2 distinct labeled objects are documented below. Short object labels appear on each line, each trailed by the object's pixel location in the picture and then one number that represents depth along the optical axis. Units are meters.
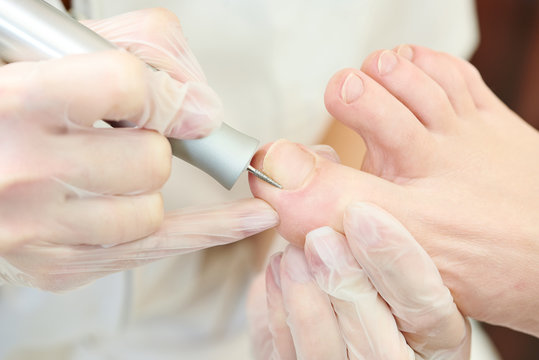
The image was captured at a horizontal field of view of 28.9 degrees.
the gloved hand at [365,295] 0.36
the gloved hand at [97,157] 0.31
